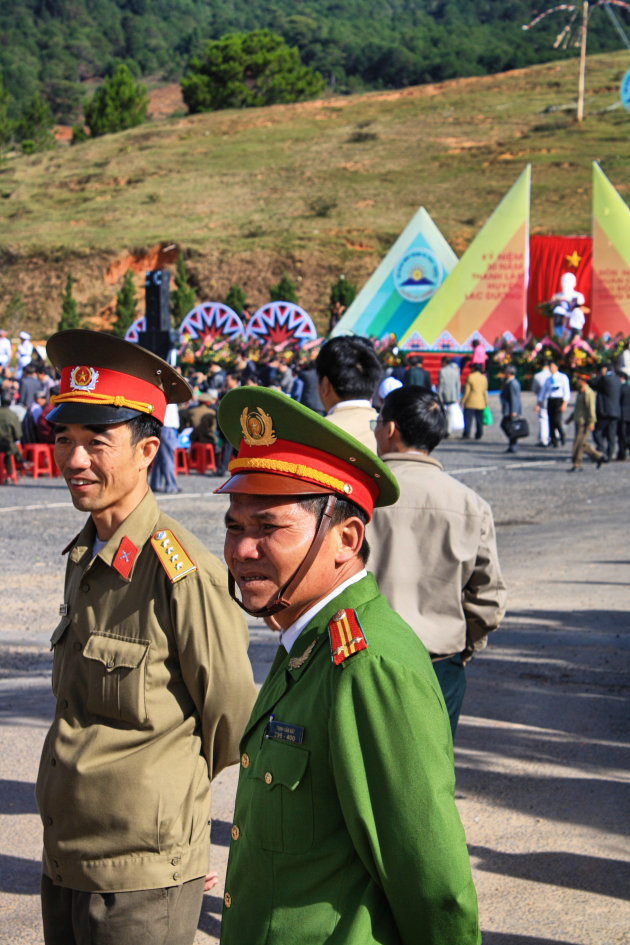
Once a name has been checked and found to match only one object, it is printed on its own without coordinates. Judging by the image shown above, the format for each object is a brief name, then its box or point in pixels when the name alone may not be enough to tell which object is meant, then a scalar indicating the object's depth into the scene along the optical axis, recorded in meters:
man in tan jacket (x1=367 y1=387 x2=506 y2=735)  3.73
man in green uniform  1.62
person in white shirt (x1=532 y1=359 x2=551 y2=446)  20.41
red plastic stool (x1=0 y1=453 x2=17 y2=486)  16.16
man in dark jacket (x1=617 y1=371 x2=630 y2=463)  18.30
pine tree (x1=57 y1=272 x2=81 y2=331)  46.22
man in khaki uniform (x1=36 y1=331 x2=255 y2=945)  2.37
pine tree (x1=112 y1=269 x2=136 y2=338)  46.80
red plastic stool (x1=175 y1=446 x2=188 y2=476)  17.50
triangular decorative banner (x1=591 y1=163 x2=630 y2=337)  30.27
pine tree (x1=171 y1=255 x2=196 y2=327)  45.84
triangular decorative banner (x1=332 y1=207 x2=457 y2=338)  31.47
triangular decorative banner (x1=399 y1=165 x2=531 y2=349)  30.06
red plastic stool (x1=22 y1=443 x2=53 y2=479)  17.14
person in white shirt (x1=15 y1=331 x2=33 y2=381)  29.62
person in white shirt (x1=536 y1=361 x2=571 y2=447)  19.92
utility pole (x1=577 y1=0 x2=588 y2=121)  69.56
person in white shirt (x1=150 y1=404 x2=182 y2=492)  14.77
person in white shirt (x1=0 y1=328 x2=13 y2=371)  27.20
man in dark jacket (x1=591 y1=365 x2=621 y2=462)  17.91
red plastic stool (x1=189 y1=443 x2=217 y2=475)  17.47
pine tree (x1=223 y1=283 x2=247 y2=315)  45.34
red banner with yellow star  33.81
